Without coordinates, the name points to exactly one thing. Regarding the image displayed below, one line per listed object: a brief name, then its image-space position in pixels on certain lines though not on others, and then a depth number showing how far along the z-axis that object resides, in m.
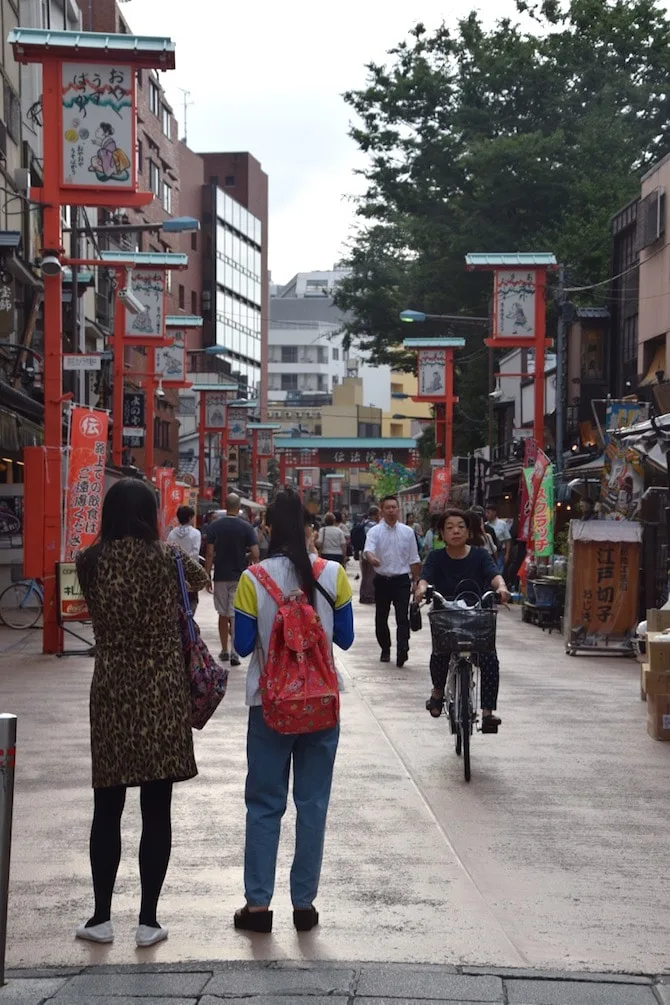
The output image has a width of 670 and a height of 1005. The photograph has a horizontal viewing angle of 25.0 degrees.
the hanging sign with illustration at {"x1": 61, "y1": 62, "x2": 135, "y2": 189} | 16.70
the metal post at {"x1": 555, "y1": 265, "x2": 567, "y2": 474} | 30.08
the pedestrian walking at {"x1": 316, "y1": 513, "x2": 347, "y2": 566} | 26.42
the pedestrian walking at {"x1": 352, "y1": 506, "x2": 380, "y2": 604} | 26.60
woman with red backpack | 5.87
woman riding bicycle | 10.14
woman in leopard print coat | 5.66
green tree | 45.94
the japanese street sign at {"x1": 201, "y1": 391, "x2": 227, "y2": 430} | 58.34
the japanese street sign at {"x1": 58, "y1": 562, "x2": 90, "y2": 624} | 17.00
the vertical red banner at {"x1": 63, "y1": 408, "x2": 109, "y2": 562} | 17.39
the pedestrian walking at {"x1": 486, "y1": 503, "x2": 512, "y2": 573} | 26.98
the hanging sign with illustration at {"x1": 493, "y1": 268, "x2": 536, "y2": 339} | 28.67
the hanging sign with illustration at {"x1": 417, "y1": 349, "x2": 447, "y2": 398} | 42.75
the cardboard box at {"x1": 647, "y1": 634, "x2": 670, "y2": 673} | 10.84
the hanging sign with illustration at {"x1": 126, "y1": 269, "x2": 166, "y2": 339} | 32.53
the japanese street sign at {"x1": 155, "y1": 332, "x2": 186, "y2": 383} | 39.62
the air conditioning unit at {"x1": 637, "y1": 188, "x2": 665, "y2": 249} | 31.33
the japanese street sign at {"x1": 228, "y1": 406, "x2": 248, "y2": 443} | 61.12
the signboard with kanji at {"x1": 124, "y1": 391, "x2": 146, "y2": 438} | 39.53
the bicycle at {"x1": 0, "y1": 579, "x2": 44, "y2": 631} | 21.25
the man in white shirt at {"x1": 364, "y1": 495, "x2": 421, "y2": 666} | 16.28
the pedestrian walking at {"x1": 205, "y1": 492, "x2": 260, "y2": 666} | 16.70
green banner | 22.57
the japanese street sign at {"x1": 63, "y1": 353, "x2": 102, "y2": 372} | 21.65
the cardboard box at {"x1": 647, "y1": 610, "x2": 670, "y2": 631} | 11.81
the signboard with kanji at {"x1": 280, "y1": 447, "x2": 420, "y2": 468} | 90.50
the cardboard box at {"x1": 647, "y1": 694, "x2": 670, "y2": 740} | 10.91
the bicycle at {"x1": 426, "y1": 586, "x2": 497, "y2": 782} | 9.38
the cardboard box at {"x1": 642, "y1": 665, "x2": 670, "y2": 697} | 10.88
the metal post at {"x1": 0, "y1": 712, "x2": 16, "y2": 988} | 5.09
